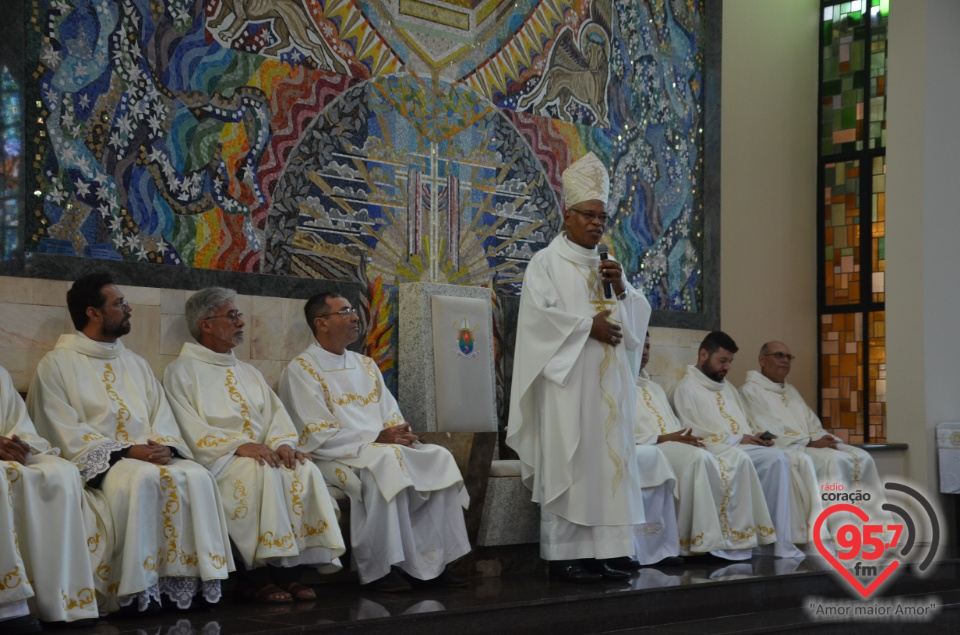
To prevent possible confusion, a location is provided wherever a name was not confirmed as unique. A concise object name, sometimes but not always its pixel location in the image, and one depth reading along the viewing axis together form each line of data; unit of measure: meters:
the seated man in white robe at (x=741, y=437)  7.79
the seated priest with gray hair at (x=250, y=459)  5.53
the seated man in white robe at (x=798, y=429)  8.34
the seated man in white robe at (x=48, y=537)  4.76
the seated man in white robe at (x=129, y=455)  5.12
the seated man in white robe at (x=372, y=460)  5.91
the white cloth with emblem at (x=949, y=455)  9.34
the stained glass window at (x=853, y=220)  10.11
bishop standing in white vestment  6.36
